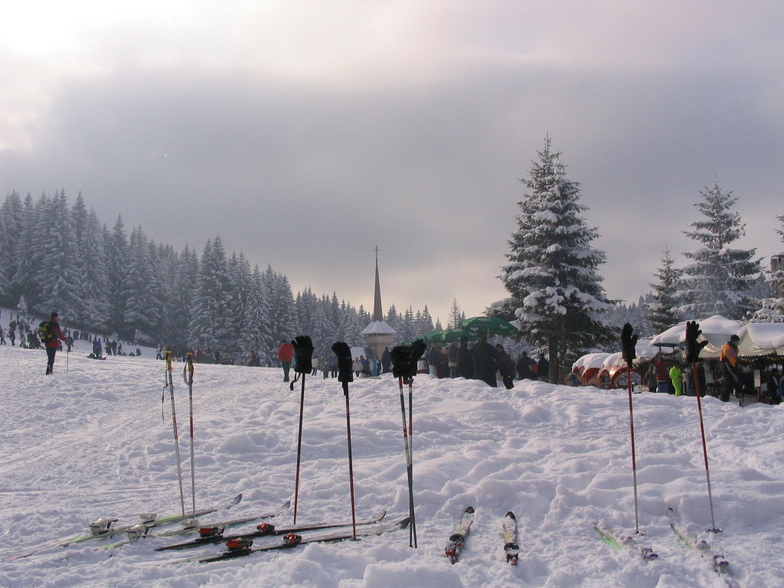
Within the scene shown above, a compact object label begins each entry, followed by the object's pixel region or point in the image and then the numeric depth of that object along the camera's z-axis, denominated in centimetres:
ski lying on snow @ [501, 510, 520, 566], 524
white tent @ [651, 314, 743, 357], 1891
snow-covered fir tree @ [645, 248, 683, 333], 4031
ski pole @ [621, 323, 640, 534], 643
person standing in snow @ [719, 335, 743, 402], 1369
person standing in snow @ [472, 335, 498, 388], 1647
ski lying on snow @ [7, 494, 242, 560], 574
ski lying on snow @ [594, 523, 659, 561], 514
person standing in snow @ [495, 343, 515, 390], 1627
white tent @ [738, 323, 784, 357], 1598
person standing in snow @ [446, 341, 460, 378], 2000
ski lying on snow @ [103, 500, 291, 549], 588
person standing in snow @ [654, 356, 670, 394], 1806
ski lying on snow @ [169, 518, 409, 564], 532
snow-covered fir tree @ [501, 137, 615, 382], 2998
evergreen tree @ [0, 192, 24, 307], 6600
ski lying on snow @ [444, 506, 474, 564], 533
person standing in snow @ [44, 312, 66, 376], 1859
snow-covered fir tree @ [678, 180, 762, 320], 3547
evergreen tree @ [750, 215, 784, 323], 3067
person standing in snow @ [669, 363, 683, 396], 1693
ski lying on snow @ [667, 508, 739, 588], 480
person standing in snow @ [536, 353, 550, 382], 2123
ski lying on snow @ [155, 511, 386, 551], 574
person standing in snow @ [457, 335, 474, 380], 1820
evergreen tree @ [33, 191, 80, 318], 6225
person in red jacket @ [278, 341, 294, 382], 2145
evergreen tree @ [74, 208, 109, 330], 6419
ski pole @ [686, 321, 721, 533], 625
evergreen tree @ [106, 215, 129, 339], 6981
